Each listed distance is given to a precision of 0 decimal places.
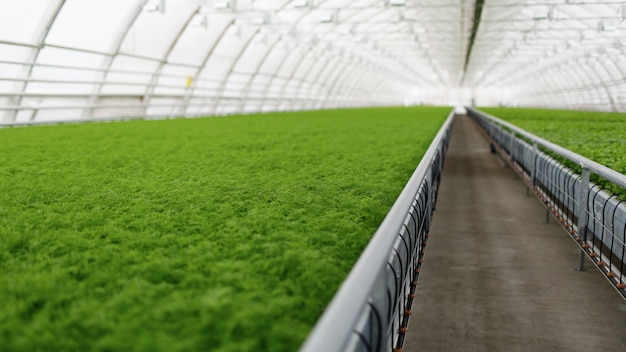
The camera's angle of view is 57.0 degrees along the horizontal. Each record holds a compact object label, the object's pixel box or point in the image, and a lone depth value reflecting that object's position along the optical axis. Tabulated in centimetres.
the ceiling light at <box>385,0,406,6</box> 2120
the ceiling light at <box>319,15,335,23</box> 2491
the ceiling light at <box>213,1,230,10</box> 2236
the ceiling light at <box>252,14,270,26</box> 2523
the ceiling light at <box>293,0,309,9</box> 2259
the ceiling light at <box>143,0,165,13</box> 2020
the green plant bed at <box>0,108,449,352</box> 213
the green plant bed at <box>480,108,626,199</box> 650
